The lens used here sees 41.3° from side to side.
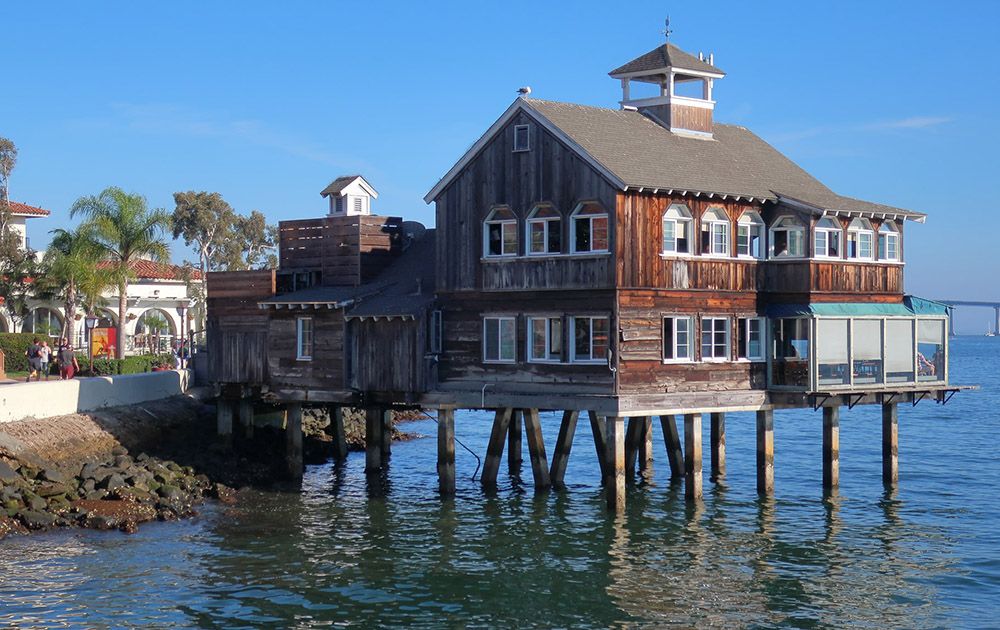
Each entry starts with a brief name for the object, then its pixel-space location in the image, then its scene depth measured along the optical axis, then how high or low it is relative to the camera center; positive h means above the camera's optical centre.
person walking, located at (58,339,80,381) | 53.09 -0.77
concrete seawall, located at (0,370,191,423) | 43.66 -1.74
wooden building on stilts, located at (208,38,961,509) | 39.28 +1.36
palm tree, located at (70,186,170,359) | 66.81 +6.02
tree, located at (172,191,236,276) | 114.50 +10.63
